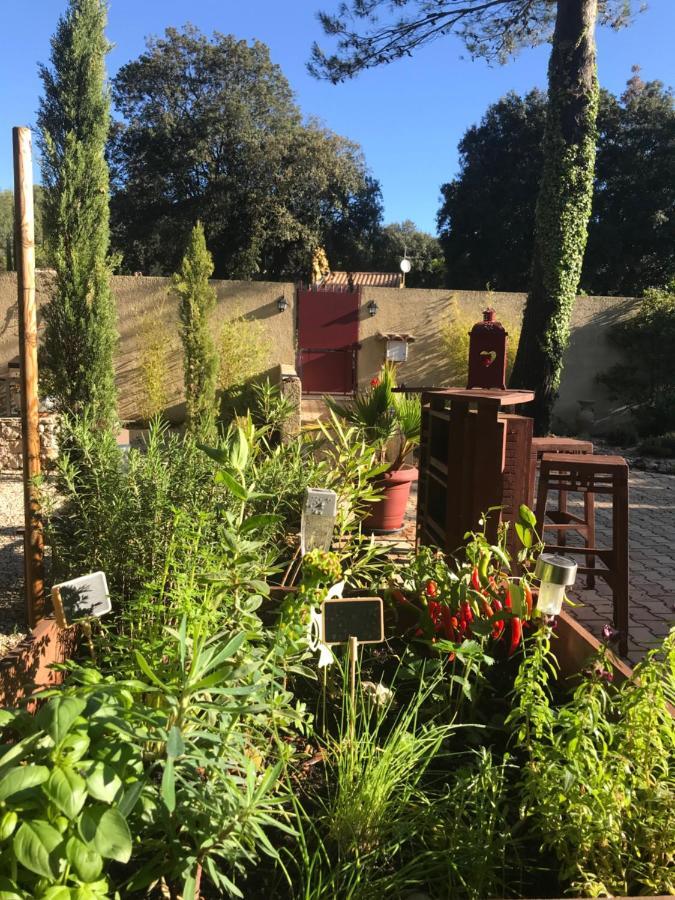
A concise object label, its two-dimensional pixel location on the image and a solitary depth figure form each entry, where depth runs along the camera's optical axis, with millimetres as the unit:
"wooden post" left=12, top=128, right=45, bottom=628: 2539
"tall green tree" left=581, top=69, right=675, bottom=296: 18625
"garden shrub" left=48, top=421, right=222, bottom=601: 2113
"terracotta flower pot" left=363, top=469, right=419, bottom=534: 4590
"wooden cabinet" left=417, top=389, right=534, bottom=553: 2596
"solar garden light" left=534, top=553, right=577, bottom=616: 1675
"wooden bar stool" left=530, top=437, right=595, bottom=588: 3297
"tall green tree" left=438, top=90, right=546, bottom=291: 19969
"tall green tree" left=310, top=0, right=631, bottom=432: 8148
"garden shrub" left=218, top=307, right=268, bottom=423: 9883
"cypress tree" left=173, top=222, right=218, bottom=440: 9008
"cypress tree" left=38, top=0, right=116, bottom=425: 3721
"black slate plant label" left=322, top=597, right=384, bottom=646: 1643
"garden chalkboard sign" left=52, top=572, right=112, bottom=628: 1606
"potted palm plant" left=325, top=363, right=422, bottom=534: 4375
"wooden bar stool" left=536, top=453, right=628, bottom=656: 2926
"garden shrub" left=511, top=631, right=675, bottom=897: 1135
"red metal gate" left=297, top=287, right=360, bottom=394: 10867
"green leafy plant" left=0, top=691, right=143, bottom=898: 839
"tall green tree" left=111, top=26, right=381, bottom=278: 19891
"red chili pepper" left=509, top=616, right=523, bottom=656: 1762
